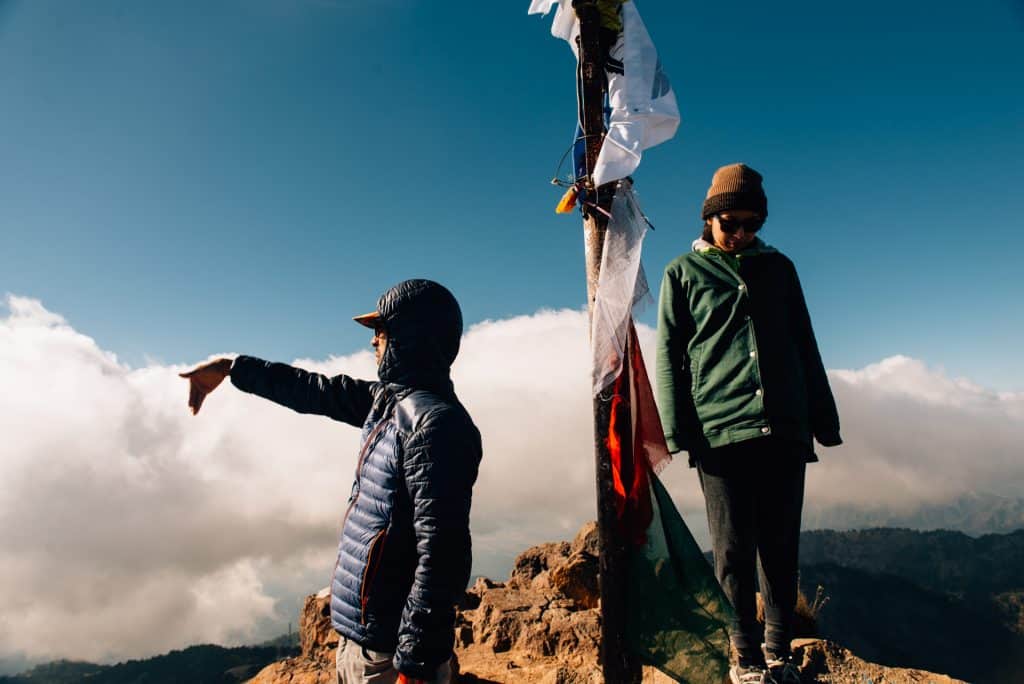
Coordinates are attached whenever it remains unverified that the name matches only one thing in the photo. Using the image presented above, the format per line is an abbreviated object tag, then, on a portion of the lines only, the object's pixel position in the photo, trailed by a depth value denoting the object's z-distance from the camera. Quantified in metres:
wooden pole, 3.52
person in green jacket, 3.14
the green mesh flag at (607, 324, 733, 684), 3.34
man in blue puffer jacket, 2.24
